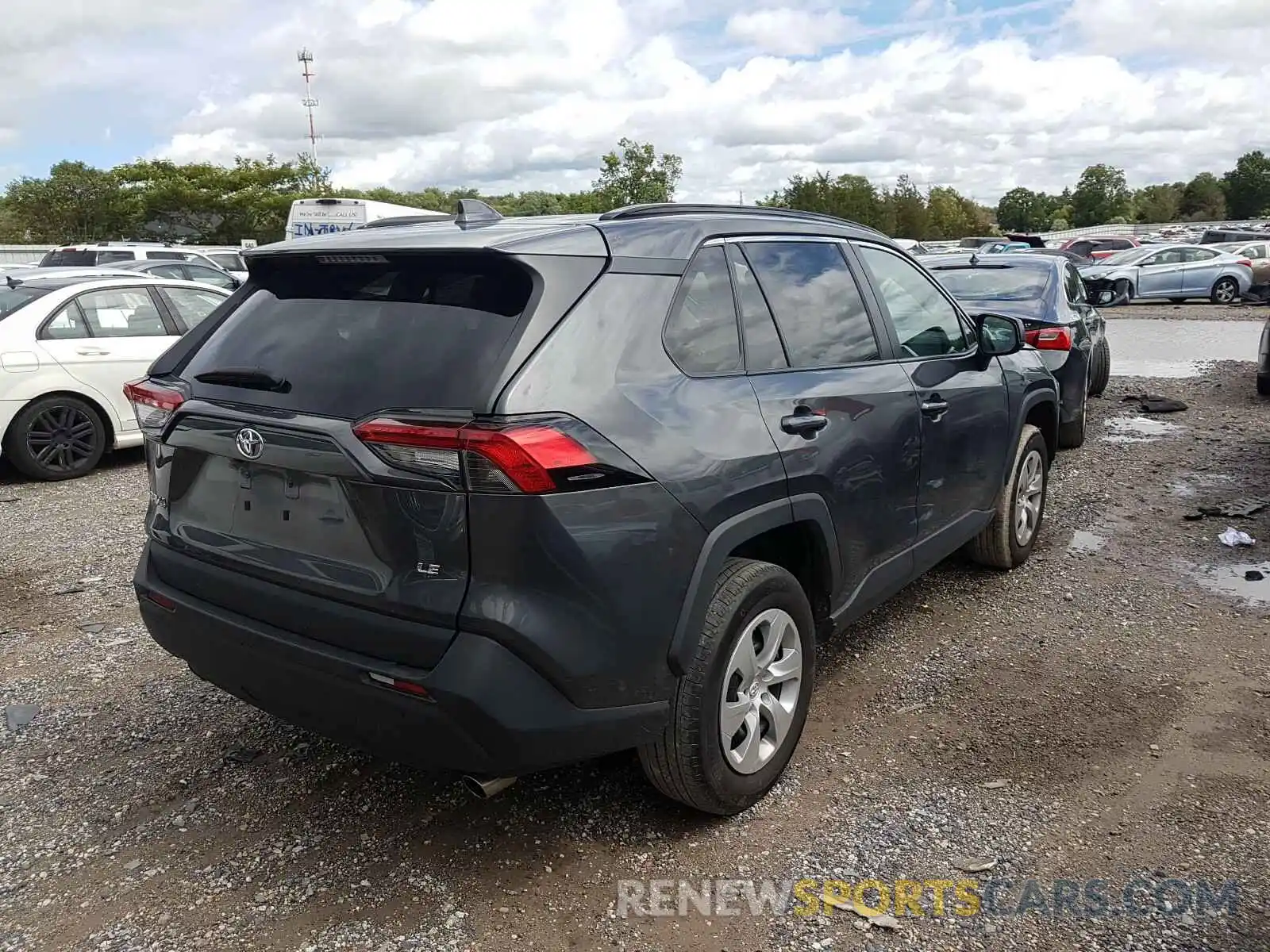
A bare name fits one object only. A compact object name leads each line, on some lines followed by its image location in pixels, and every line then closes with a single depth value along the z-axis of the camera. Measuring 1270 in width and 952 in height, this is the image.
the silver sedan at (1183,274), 24.94
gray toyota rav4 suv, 2.39
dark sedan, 7.63
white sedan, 7.57
